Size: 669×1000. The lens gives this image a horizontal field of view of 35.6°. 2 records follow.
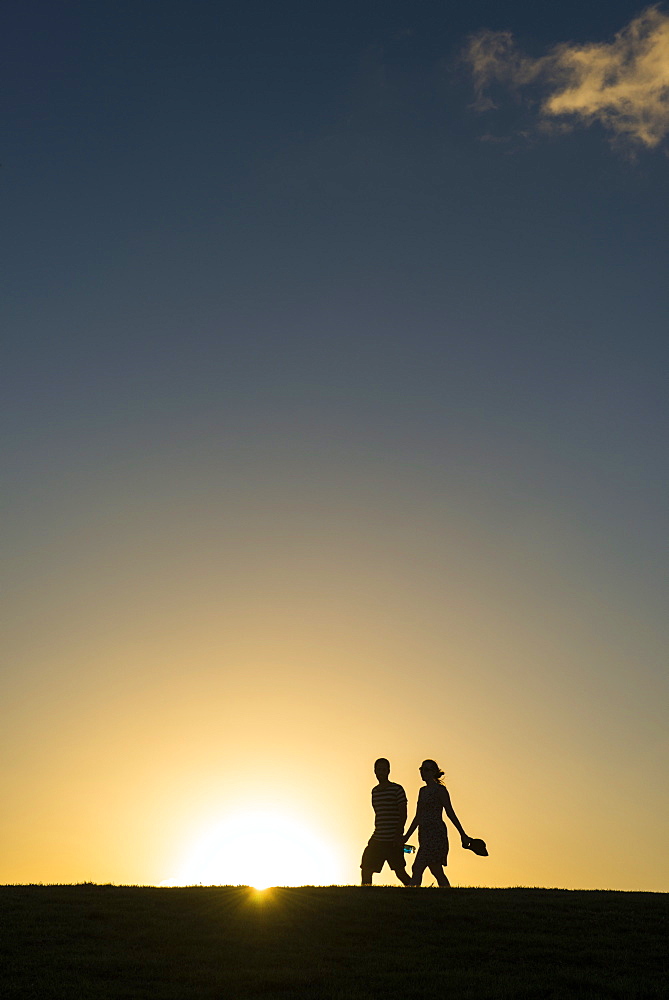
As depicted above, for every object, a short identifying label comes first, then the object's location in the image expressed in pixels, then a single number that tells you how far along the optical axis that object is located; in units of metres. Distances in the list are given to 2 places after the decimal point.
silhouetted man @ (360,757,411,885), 21.84
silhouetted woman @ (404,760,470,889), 22.11
